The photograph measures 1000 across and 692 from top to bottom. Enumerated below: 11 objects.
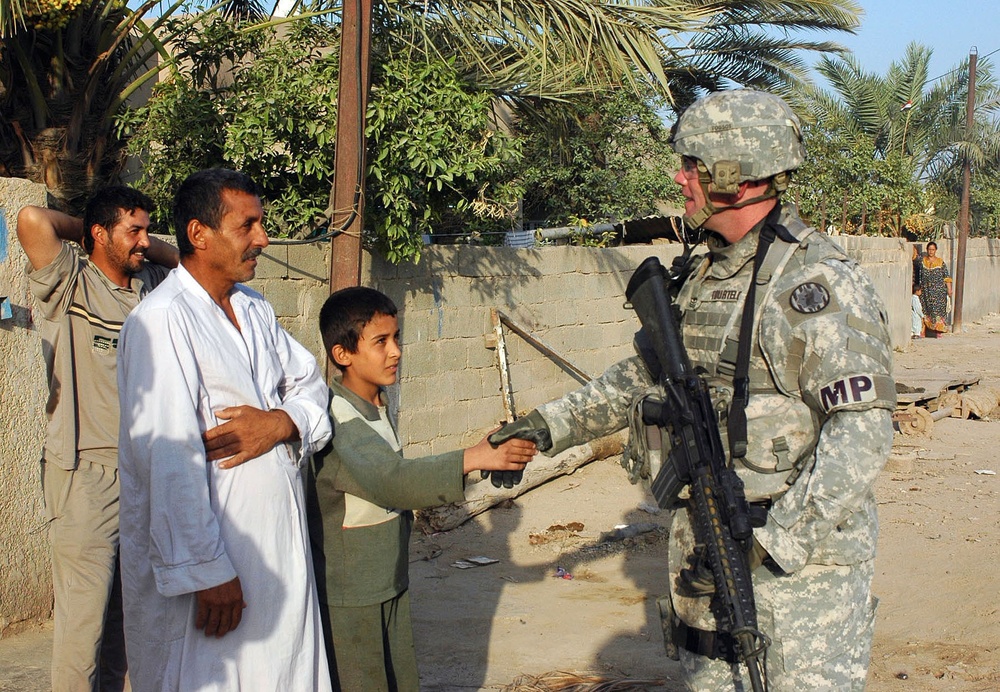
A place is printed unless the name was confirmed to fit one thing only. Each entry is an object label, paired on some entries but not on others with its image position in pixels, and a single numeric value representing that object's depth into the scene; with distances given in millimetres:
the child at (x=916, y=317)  18469
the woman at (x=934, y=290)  19047
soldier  2307
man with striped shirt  3307
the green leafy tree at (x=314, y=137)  6242
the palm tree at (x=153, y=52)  6609
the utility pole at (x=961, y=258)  21484
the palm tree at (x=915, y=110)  24172
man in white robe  2314
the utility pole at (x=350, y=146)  5461
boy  2514
